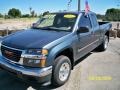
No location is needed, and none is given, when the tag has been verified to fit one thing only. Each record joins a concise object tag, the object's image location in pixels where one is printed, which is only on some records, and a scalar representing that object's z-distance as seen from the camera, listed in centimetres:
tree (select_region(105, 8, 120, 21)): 5362
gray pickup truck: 413
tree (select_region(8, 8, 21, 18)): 11225
